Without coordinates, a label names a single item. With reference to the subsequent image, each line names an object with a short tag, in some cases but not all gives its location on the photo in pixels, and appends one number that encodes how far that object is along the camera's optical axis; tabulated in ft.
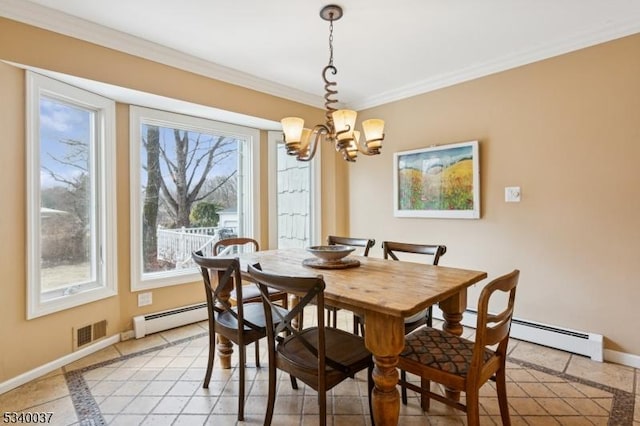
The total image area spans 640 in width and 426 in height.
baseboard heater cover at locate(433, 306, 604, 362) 8.40
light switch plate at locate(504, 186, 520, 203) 9.75
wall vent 8.59
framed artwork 10.57
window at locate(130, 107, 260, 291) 10.14
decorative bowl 7.49
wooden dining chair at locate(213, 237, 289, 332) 8.49
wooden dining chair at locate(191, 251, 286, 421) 6.18
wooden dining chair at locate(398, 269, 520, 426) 4.73
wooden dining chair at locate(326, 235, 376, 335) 9.39
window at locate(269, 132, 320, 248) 13.69
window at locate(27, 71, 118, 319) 7.66
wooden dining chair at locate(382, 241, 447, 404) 6.92
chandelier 6.81
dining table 4.87
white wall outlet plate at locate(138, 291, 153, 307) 10.09
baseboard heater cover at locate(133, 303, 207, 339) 9.89
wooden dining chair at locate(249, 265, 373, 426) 4.93
